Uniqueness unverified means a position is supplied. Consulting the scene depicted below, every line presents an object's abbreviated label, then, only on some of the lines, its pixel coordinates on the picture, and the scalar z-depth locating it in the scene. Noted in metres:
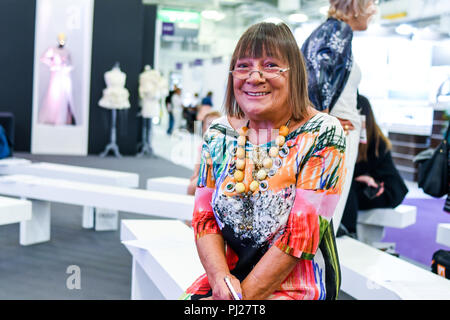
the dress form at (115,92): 9.56
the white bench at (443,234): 2.82
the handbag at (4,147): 6.12
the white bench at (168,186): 4.75
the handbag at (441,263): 2.51
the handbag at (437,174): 2.90
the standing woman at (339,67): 2.24
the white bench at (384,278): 2.07
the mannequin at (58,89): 9.47
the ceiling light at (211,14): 18.91
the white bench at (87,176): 4.70
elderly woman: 1.23
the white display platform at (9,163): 5.26
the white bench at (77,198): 3.63
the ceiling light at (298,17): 16.57
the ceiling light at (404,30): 11.59
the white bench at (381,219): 3.73
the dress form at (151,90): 10.05
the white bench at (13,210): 3.18
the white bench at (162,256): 2.19
